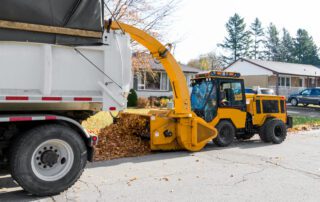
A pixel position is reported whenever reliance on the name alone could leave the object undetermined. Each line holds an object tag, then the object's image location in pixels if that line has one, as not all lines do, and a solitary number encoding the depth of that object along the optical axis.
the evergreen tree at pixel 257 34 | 81.69
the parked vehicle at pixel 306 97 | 29.46
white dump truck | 5.07
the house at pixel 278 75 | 38.41
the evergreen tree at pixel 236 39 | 74.75
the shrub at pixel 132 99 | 24.64
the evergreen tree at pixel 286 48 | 82.62
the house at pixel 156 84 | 30.34
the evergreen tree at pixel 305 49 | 78.69
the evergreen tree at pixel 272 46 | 84.88
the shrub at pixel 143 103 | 24.78
